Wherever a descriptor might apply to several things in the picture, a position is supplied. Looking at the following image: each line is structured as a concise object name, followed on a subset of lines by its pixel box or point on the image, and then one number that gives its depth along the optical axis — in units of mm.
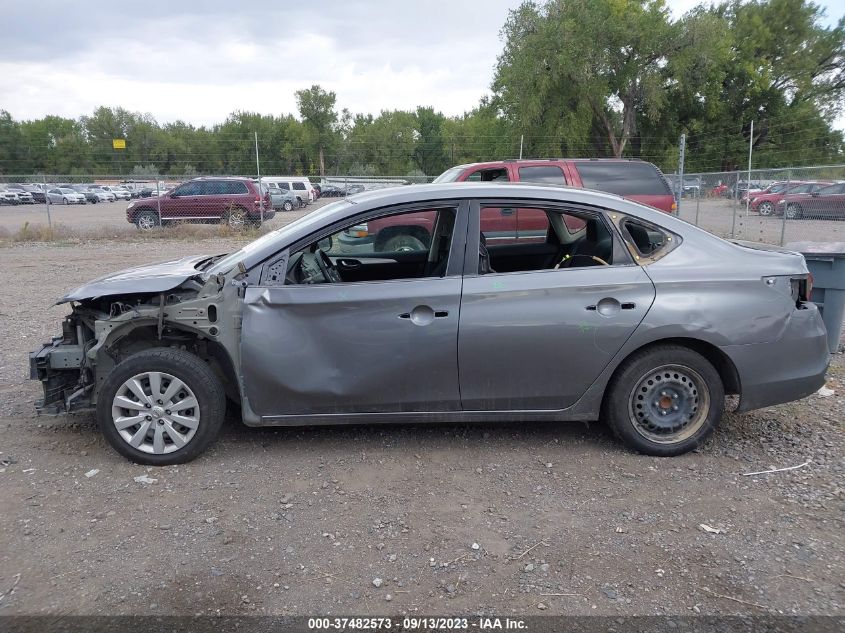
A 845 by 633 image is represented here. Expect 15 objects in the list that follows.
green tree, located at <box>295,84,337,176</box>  58344
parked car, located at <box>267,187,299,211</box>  33562
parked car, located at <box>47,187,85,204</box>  42781
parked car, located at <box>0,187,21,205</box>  36531
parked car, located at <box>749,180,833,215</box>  15969
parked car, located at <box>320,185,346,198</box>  34125
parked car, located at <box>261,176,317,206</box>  34406
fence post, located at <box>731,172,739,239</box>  16516
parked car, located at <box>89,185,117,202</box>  46875
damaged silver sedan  3885
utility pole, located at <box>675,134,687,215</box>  15391
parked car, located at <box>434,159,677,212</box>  8914
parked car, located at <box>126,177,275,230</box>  19859
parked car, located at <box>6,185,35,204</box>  38312
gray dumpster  5379
